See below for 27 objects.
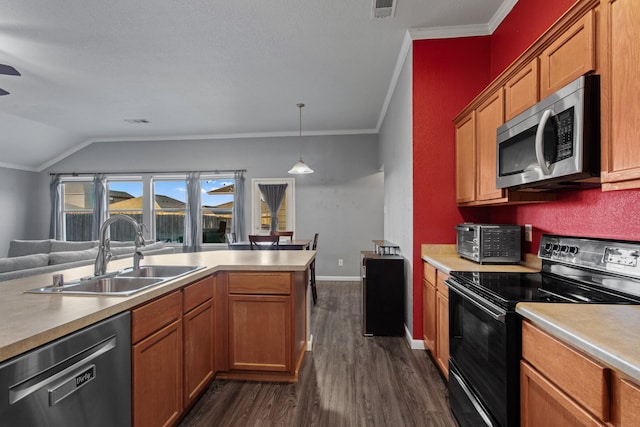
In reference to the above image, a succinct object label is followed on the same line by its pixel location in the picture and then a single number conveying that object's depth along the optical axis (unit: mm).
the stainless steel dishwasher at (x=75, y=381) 890
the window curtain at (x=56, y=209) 6430
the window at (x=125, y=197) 6496
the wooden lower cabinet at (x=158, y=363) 1404
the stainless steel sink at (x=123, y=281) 1492
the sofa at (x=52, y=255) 2975
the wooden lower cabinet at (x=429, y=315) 2463
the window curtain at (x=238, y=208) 6098
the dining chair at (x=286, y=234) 5188
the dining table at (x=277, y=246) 4426
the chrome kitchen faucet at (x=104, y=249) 1774
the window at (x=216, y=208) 6332
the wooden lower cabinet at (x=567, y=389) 809
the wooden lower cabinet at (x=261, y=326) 2225
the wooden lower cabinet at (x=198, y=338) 1854
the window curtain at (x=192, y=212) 6195
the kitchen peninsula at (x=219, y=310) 1428
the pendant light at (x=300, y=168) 4766
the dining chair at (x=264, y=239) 4145
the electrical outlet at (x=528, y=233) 2204
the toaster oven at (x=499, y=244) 2215
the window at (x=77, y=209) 6516
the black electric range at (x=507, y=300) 1271
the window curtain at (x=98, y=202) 6336
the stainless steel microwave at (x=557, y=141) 1274
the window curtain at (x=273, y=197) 6070
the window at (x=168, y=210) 6438
